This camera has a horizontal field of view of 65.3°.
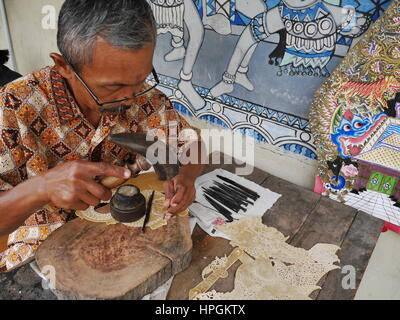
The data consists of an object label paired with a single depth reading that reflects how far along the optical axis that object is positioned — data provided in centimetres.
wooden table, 135
